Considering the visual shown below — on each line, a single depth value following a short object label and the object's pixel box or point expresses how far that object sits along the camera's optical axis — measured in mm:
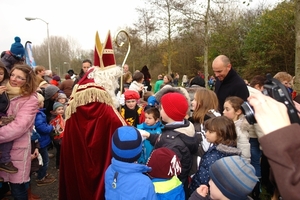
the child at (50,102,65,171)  4711
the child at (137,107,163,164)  3430
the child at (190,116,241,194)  2438
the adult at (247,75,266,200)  3393
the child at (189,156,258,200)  1693
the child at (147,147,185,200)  2096
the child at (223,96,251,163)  3084
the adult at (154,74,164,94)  9747
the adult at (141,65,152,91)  10445
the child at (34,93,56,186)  4016
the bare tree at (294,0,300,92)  5715
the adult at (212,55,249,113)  4117
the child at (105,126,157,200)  1983
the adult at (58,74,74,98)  6957
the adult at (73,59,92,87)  5199
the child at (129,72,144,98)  6078
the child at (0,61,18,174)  2932
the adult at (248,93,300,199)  938
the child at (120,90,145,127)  4172
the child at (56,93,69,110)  5082
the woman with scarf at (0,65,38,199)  3010
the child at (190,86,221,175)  3107
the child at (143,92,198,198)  2492
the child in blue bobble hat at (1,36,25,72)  4598
